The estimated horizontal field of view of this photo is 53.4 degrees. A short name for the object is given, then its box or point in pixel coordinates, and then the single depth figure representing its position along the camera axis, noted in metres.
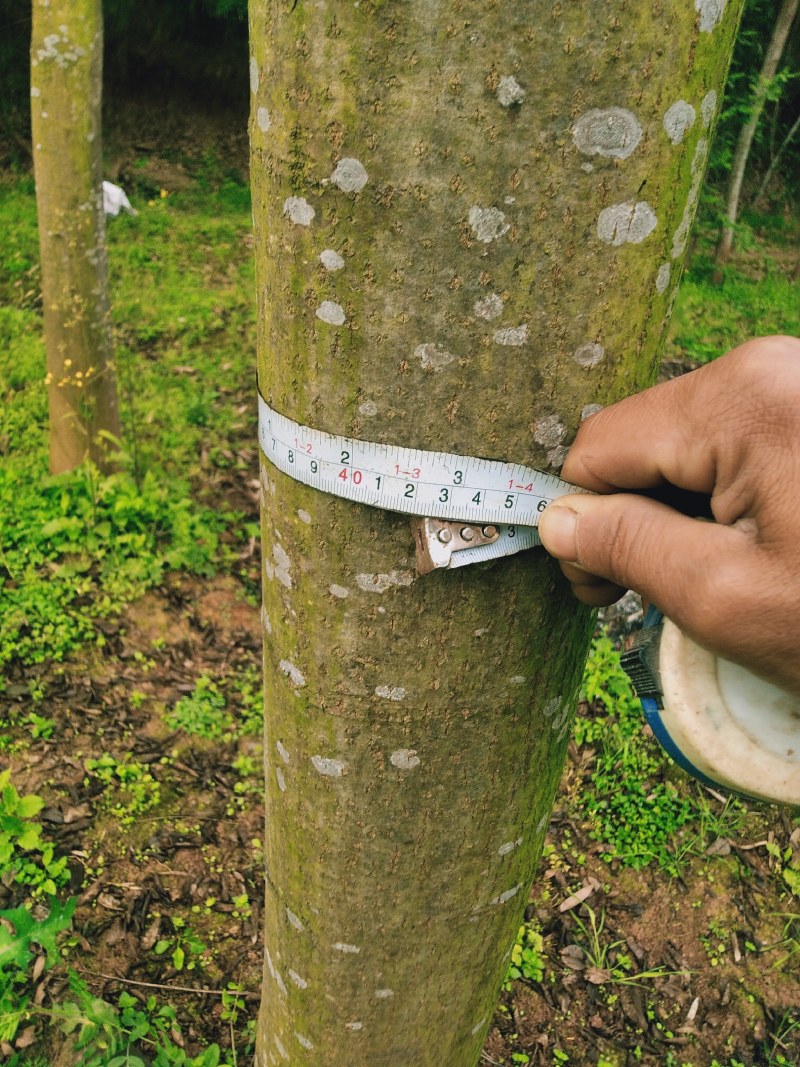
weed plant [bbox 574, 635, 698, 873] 0.81
